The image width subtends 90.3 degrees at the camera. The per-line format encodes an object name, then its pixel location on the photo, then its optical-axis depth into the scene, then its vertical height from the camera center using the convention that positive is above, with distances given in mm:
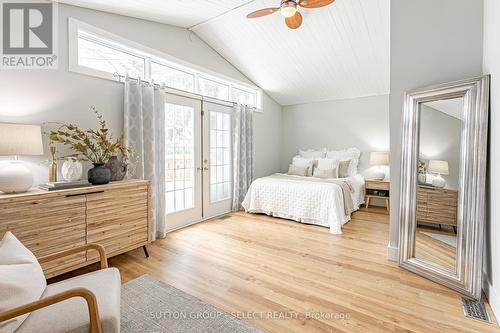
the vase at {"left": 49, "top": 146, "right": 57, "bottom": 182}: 2445 -117
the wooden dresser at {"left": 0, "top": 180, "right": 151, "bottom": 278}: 1943 -557
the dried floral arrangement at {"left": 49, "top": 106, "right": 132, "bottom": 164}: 2525 +166
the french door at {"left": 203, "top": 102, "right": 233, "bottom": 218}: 4383 -30
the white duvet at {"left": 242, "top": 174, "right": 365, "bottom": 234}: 3842 -697
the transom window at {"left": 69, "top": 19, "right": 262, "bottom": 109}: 2828 +1323
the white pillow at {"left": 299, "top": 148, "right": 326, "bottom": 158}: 5957 +149
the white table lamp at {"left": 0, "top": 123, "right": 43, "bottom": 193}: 1936 +68
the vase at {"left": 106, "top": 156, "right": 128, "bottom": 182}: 2746 -116
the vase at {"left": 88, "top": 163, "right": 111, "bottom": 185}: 2504 -176
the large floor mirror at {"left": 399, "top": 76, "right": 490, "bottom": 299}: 2020 -209
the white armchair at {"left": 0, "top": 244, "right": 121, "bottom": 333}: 1113 -769
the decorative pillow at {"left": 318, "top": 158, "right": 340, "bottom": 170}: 5129 -98
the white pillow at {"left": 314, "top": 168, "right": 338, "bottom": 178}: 5012 -283
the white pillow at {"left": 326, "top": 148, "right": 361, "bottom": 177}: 5449 +76
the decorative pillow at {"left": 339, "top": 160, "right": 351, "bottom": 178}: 5168 -182
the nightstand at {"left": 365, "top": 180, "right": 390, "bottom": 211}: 4957 -623
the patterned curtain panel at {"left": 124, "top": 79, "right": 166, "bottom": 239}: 3176 +281
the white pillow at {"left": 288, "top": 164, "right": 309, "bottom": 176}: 5348 -246
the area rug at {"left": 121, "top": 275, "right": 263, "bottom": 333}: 1701 -1158
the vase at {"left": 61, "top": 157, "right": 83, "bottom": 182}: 2452 -126
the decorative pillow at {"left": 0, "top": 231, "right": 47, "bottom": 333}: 1114 -603
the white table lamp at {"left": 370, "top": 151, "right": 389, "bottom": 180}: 5023 -7
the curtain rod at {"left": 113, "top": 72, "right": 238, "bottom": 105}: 3108 +1021
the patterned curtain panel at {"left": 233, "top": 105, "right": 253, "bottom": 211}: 4906 +148
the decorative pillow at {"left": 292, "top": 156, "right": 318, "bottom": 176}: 5373 -86
